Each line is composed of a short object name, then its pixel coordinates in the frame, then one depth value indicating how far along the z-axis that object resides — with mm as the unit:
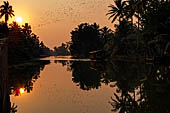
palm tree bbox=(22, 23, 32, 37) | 106900
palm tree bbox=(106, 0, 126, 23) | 65375
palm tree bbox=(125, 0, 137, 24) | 53325
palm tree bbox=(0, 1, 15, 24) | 80250
